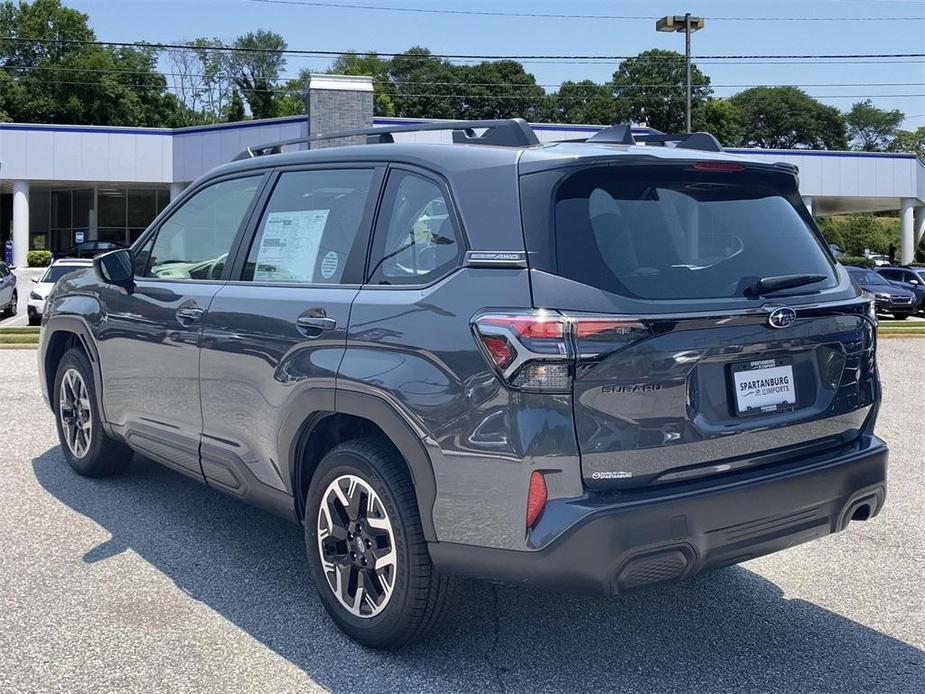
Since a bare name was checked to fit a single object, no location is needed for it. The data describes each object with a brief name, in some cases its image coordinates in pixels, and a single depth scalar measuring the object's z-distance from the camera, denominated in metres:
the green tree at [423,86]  95.06
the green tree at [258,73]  91.25
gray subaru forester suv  2.90
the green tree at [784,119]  106.31
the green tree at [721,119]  92.00
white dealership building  34.19
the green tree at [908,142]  123.06
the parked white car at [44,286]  18.78
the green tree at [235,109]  89.38
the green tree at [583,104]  90.81
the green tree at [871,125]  124.00
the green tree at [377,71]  86.06
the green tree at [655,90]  88.69
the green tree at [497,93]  95.12
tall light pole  31.14
